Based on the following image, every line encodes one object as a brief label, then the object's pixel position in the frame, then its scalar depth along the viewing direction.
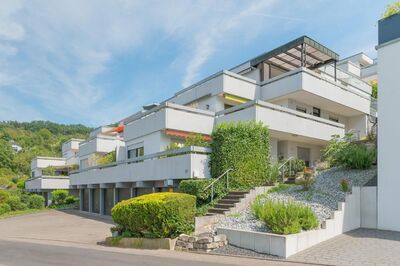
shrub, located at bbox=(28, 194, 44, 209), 37.25
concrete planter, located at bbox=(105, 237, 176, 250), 13.48
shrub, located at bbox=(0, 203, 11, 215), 33.62
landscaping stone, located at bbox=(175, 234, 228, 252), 12.48
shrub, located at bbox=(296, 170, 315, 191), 16.08
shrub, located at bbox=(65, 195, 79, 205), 39.73
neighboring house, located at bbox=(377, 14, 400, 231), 13.21
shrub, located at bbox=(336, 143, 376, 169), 16.61
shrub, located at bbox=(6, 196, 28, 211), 35.31
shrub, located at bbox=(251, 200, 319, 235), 11.58
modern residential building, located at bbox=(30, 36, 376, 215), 20.88
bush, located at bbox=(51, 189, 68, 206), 39.88
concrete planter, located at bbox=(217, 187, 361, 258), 11.02
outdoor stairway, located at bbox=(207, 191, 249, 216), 15.48
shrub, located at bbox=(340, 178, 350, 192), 14.78
